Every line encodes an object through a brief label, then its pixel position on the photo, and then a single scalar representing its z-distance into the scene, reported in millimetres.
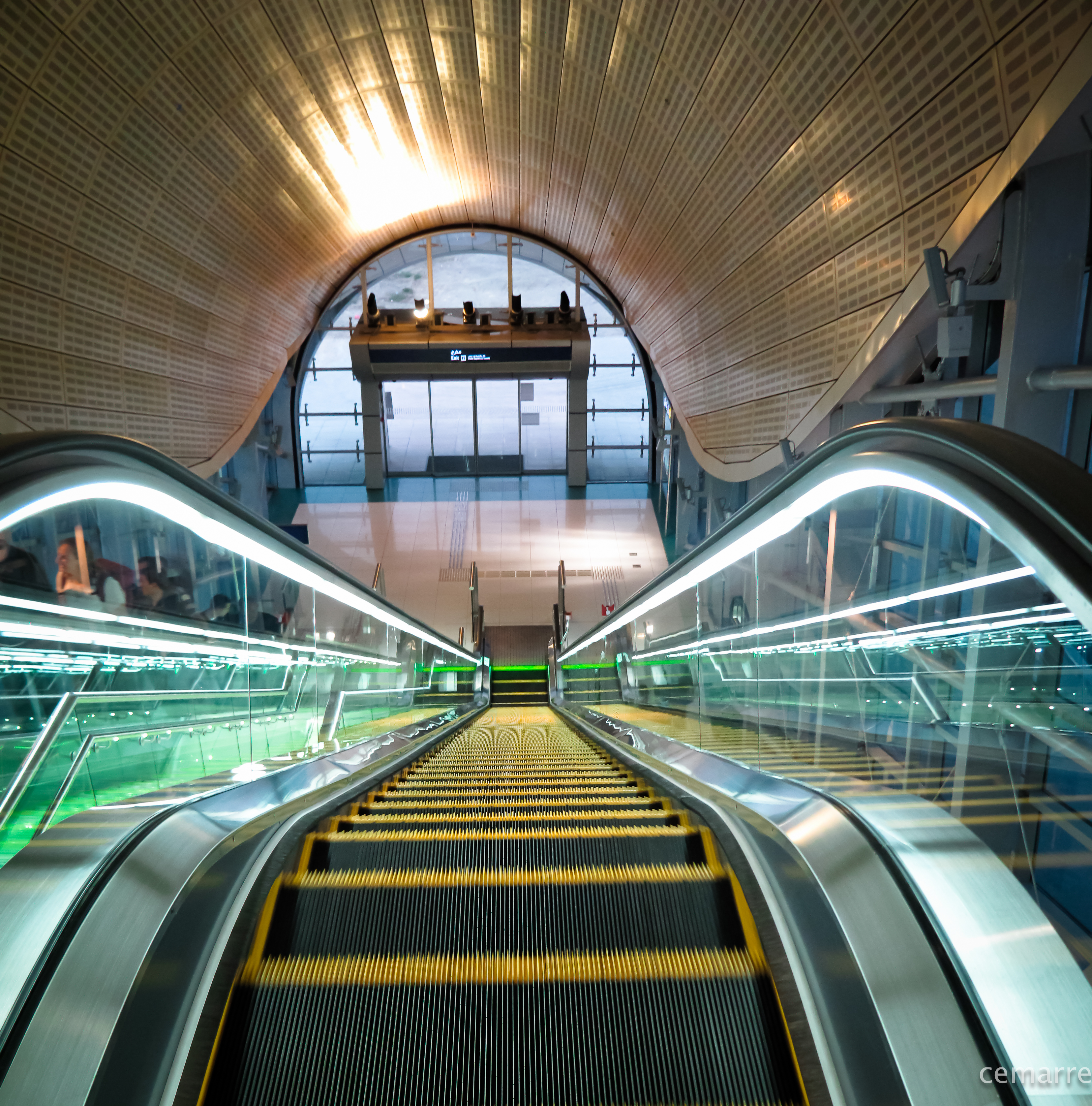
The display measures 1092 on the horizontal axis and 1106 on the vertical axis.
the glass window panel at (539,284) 20891
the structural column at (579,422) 18672
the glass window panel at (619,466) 21406
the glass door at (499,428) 21625
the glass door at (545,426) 21562
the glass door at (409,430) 21641
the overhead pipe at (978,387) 4273
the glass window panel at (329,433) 21688
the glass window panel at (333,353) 21047
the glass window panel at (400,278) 19484
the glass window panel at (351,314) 20688
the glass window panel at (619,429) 21422
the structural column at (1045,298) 4555
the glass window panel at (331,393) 21312
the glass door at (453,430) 21719
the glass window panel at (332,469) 21328
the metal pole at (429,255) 17656
